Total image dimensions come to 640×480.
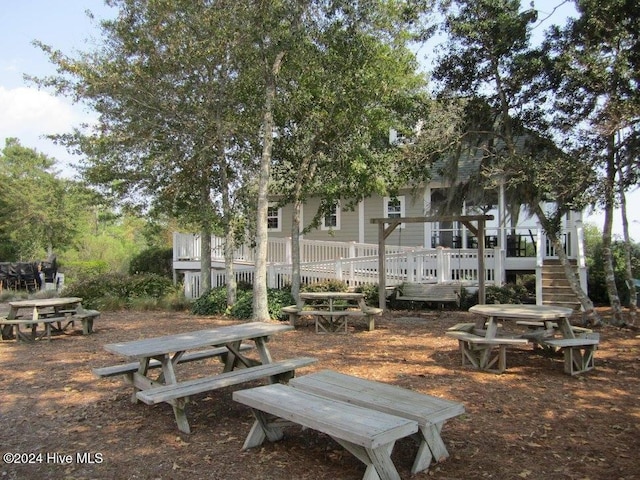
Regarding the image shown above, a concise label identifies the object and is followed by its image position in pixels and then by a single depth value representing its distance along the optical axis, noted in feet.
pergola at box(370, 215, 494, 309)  38.17
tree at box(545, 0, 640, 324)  29.43
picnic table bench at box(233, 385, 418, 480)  10.13
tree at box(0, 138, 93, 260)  101.65
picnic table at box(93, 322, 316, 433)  14.42
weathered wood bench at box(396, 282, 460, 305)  41.14
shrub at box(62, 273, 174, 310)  48.93
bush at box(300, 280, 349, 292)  44.52
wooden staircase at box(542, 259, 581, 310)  39.70
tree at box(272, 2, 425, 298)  35.60
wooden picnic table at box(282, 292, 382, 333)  32.96
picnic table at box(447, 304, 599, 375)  20.75
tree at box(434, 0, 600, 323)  31.89
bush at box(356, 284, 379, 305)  44.88
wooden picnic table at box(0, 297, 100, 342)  31.32
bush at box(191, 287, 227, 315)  43.65
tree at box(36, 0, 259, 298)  37.58
